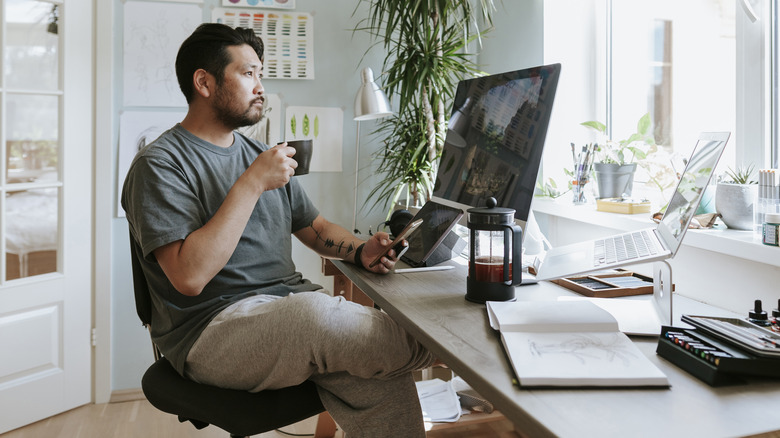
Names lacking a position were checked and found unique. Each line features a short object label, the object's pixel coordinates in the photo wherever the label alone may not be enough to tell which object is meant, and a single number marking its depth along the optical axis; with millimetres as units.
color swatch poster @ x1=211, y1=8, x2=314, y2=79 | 2984
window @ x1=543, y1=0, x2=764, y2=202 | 1870
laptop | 1134
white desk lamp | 2717
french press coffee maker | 1197
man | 1242
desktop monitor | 1325
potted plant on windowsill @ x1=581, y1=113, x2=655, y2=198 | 2318
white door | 2543
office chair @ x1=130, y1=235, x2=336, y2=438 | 1328
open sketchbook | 806
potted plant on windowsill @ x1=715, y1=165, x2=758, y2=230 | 1737
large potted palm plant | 2648
